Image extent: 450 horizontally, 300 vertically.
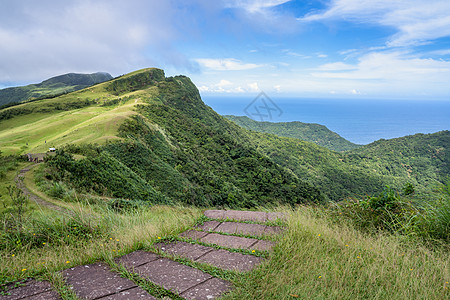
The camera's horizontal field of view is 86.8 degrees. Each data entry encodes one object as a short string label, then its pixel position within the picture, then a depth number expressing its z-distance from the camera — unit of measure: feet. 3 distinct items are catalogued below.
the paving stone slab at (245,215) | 13.27
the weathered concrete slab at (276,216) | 12.77
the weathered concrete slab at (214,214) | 14.08
